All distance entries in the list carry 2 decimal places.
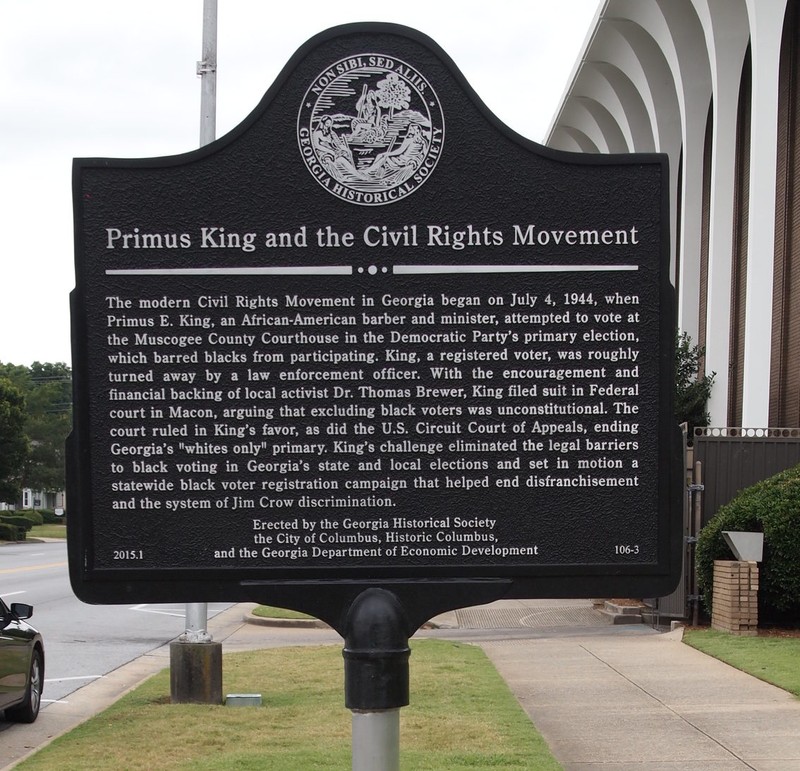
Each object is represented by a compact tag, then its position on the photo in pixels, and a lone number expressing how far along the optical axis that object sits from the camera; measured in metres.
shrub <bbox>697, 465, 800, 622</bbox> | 14.37
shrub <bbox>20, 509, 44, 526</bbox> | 71.81
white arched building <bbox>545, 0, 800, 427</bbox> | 22.55
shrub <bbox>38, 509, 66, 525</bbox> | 82.62
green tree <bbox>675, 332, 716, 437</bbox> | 27.52
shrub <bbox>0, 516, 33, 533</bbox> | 62.91
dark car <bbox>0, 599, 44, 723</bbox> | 9.91
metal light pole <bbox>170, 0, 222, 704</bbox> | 10.14
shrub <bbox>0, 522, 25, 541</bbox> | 58.03
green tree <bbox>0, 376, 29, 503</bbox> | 63.34
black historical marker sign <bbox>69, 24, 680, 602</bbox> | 3.75
